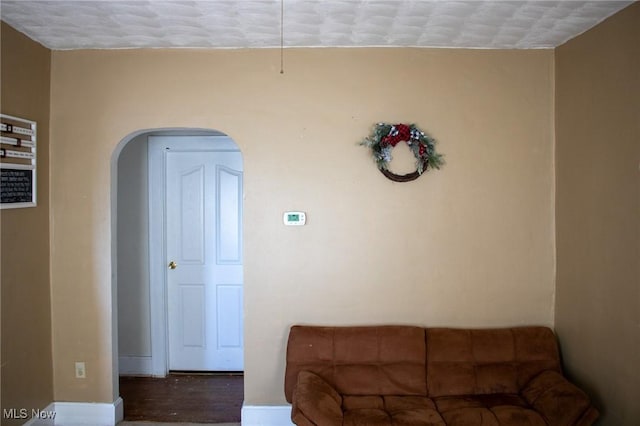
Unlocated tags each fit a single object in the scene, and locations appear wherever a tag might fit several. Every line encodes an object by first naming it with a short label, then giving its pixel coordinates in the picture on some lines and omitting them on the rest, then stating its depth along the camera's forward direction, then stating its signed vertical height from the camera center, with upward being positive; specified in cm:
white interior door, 371 -31
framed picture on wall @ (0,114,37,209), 248 +30
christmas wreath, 278 +41
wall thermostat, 287 -4
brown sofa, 237 -95
